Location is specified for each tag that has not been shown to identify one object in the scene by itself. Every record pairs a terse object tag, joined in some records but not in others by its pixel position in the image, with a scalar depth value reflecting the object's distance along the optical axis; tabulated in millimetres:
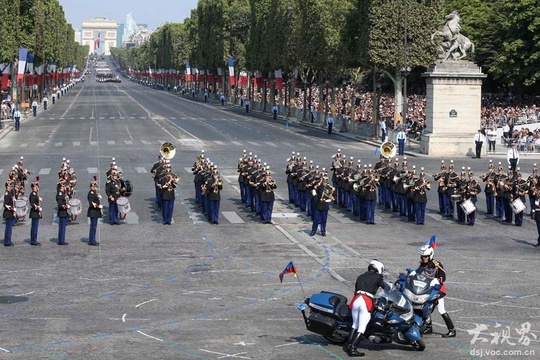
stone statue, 57406
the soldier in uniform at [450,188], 33750
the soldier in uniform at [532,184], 31834
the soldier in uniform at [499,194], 33656
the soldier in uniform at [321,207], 29516
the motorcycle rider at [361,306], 15867
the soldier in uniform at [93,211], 27922
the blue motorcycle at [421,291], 16594
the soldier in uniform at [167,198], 31922
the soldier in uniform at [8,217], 27625
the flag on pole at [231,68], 116262
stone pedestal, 58562
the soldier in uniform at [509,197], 33156
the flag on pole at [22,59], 87250
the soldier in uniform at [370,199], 32344
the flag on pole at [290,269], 16766
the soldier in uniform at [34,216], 27766
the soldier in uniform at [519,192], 32344
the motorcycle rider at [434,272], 17031
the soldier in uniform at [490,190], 34328
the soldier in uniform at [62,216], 27906
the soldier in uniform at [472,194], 32438
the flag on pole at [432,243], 17623
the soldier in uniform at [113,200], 31609
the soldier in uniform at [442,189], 34250
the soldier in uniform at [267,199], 32125
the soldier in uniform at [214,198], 32228
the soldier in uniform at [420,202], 32406
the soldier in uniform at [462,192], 32531
